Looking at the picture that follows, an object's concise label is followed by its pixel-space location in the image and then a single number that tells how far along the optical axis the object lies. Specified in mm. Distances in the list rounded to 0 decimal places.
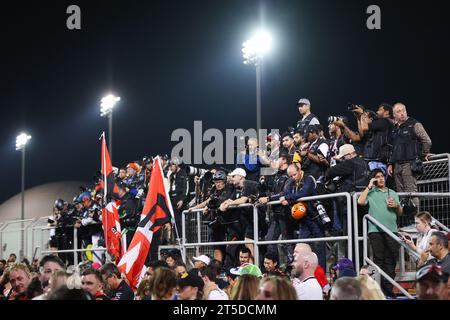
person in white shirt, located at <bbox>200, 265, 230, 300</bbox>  8703
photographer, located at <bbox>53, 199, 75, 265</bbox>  20562
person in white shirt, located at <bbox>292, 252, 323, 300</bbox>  8625
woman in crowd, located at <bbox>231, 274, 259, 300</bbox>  6684
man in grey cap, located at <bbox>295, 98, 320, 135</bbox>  13453
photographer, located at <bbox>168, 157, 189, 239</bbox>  15984
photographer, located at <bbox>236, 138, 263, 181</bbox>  13750
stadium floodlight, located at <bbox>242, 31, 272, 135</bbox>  22156
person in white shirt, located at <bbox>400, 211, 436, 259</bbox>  9766
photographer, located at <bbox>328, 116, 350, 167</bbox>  12344
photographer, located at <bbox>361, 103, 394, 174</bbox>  12055
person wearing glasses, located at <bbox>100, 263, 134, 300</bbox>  10961
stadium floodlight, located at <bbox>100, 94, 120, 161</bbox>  33781
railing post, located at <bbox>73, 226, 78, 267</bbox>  19609
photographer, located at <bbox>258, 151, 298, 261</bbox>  12070
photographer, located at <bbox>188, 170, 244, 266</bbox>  13531
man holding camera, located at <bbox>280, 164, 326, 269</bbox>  11346
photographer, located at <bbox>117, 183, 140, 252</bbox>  17203
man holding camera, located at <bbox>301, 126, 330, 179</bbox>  12273
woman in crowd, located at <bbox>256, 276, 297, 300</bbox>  5762
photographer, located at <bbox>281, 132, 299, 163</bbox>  12961
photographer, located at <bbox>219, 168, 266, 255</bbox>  13109
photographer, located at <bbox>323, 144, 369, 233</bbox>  11328
